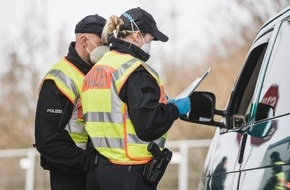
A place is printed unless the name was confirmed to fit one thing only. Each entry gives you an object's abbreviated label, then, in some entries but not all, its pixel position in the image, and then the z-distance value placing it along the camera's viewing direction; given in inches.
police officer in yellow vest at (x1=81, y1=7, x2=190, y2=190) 253.8
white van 197.7
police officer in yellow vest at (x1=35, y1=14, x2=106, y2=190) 300.4
